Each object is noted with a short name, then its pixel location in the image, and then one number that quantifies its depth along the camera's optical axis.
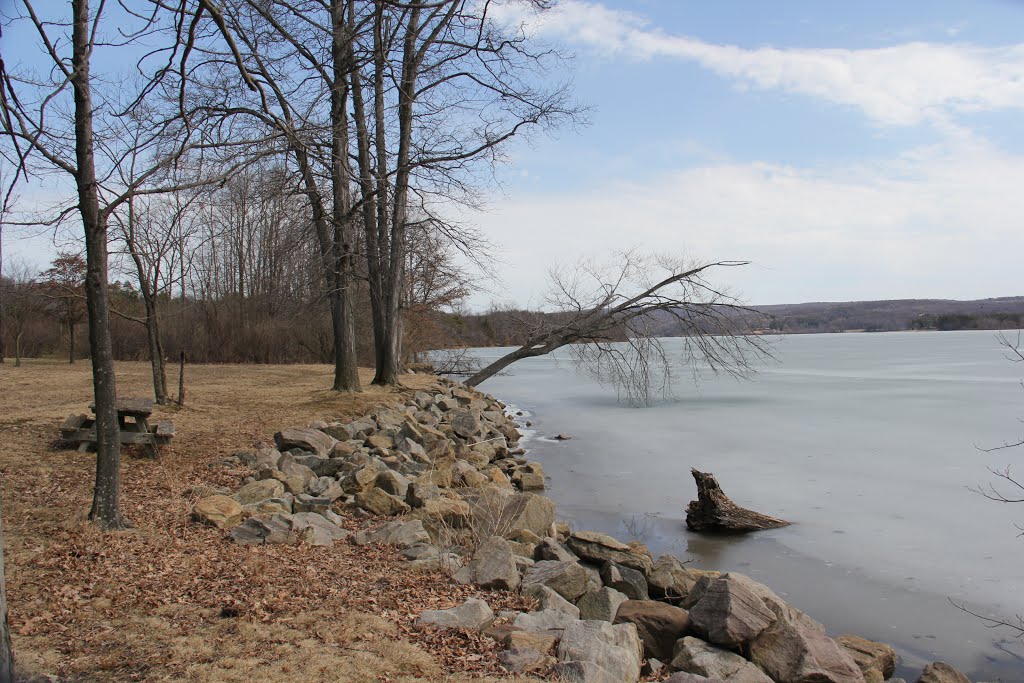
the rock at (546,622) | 4.85
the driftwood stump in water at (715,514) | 9.66
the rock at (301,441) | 10.21
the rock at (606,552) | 6.94
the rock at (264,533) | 6.28
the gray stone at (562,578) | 6.04
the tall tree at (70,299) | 23.77
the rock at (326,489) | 8.17
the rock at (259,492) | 7.56
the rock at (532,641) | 4.46
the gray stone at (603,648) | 4.40
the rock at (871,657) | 5.49
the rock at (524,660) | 4.19
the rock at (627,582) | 6.55
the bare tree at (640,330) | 15.92
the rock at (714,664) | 4.89
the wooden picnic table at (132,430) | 8.84
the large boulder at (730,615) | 5.33
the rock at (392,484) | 8.55
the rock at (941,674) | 5.43
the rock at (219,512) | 6.59
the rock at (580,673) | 4.11
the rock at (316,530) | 6.53
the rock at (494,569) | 5.76
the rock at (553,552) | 6.67
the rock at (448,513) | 7.44
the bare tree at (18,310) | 24.52
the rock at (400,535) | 6.71
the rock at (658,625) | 5.59
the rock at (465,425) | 15.01
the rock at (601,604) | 5.78
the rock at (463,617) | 4.72
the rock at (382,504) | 7.95
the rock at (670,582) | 6.70
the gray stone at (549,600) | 5.54
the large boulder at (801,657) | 5.05
